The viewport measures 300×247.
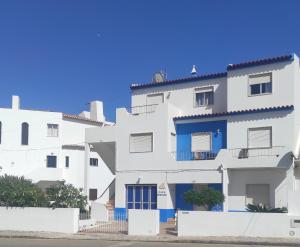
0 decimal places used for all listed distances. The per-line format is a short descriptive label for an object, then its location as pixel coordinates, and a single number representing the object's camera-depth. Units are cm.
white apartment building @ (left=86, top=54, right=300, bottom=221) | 1779
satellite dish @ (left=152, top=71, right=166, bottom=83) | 2272
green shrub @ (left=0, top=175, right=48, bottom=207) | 1763
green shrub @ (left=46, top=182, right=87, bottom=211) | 1731
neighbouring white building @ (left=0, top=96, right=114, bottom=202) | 2779
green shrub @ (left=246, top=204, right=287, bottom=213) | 1512
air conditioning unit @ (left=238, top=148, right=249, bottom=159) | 1805
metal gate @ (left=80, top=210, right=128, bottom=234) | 1679
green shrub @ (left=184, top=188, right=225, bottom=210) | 1647
